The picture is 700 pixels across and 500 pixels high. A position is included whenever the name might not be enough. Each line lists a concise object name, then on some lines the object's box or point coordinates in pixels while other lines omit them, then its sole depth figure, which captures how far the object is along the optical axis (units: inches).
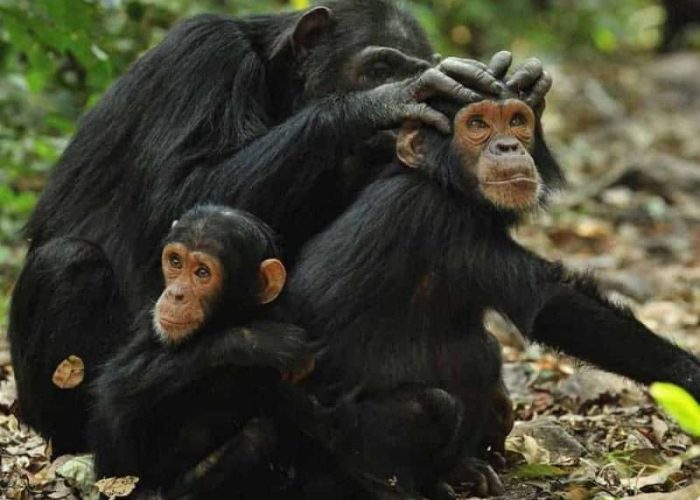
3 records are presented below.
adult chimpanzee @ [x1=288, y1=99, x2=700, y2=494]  415.8
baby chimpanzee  402.3
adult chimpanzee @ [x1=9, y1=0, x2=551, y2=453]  474.9
